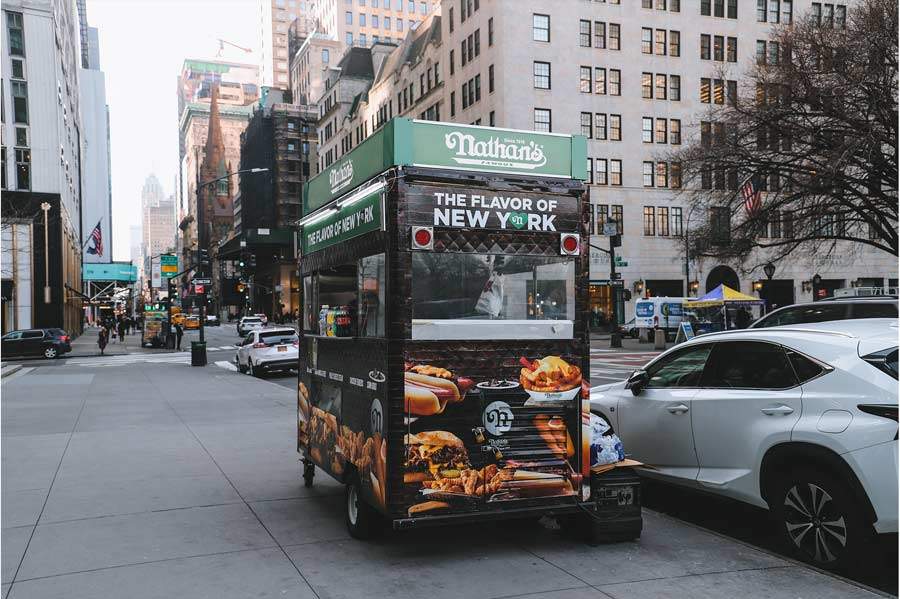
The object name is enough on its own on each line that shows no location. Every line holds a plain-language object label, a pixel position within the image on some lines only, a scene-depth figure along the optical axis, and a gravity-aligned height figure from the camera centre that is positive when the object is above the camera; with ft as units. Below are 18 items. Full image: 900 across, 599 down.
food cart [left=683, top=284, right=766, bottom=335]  117.50 -0.70
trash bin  97.04 -5.47
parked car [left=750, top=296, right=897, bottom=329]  40.60 -0.39
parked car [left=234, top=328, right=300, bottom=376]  79.10 -4.27
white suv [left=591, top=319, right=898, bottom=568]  16.21 -3.01
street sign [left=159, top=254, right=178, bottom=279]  142.96 +8.85
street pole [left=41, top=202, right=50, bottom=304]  161.89 +10.64
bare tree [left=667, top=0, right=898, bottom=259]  75.72 +18.33
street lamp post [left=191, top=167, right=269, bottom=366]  97.86 -2.65
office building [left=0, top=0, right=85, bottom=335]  156.87 +31.01
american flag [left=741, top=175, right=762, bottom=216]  87.76 +12.47
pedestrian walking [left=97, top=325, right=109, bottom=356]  131.67 -4.46
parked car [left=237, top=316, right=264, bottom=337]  202.12 -3.73
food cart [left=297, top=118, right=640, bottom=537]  17.92 -0.48
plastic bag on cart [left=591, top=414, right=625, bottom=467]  20.29 -3.77
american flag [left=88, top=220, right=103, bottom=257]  190.49 +17.81
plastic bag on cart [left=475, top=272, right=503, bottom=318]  18.83 +0.23
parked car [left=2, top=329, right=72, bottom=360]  120.37 -4.83
